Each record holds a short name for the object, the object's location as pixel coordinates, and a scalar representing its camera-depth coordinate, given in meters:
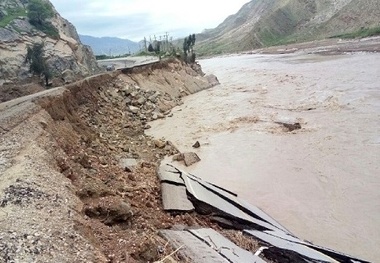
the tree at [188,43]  69.08
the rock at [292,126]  17.80
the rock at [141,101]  24.04
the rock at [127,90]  24.25
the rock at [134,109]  22.49
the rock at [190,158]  14.21
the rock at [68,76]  25.23
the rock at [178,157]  14.55
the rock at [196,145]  16.69
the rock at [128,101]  23.30
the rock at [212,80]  39.58
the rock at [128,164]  11.45
